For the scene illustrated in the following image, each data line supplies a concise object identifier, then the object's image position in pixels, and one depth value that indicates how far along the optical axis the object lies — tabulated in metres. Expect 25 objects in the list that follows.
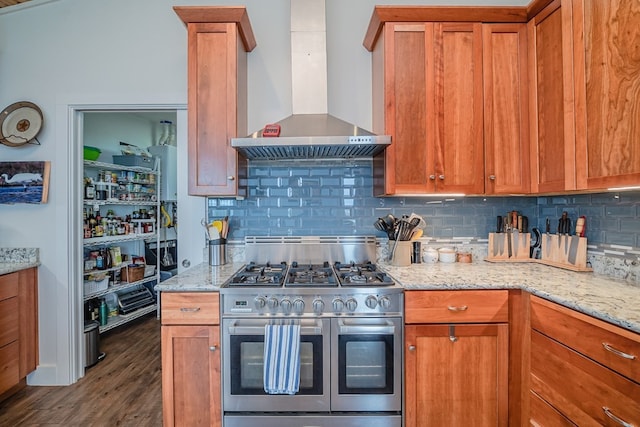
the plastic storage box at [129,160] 3.87
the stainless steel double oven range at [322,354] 1.63
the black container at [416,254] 2.24
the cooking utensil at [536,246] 2.21
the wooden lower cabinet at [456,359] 1.62
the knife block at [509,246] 2.21
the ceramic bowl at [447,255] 2.23
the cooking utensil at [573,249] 1.90
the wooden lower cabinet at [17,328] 2.17
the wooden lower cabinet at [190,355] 1.64
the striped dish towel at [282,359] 1.58
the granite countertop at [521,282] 1.20
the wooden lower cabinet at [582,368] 1.04
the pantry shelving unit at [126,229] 3.31
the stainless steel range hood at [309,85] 2.08
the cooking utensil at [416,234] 2.20
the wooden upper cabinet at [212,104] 1.98
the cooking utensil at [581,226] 1.86
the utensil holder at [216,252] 2.18
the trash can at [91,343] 2.65
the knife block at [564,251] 1.85
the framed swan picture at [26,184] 2.41
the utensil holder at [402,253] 2.10
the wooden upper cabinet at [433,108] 1.97
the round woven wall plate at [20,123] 2.41
